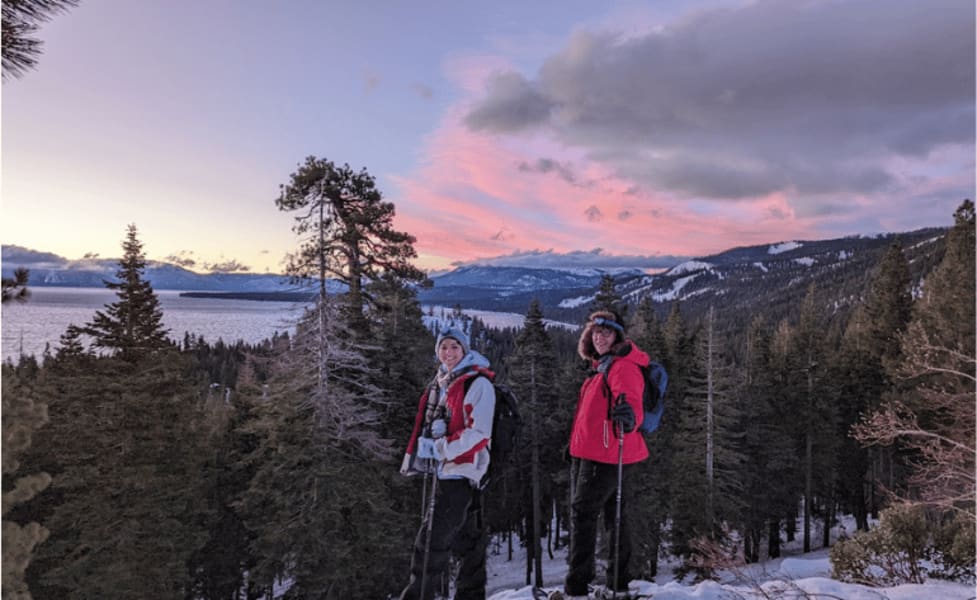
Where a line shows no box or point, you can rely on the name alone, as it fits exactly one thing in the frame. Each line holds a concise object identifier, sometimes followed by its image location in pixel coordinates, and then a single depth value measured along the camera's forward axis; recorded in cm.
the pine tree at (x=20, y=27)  505
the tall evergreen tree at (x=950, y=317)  2002
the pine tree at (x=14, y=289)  526
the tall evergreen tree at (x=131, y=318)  1530
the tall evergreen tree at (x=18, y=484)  510
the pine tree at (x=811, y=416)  2925
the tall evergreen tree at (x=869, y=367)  3092
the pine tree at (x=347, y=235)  1401
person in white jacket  538
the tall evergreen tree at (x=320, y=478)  1336
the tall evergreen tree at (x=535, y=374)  2298
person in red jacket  569
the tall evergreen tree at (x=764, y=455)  2745
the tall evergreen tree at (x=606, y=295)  2198
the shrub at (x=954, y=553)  766
